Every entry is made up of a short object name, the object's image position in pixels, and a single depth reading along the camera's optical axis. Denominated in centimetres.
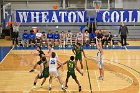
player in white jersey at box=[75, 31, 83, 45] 2975
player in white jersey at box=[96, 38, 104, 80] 1822
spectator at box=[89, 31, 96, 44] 3098
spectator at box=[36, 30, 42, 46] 2991
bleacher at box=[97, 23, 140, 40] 3421
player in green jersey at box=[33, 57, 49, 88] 1609
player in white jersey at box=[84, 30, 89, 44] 3023
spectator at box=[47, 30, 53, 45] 3025
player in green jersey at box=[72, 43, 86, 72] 1980
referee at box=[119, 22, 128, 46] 3022
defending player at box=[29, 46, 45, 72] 1882
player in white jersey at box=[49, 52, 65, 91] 1584
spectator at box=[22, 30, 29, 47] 3019
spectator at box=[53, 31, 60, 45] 3028
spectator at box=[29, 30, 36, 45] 3042
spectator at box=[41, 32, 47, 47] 2992
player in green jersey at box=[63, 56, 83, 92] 1594
